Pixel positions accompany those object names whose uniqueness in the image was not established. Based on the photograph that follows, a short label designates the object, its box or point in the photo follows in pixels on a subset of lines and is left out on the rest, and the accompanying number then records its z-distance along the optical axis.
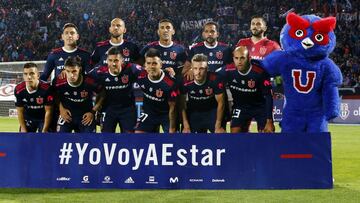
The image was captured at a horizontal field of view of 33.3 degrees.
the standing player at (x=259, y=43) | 8.52
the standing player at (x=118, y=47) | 8.67
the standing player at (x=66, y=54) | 8.55
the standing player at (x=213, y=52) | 8.73
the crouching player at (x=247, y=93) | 7.96
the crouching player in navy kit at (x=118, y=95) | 8.24
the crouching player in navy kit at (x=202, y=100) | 8.00
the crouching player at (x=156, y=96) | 7.94
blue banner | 6.61
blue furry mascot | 7.42
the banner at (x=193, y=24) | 28.19
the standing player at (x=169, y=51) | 8.68
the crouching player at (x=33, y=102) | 8.20
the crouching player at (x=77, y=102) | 8.19
